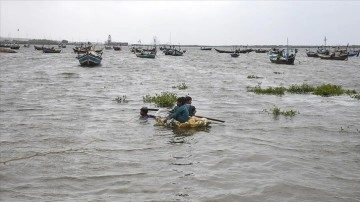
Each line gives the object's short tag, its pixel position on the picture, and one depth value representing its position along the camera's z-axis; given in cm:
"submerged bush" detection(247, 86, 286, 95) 2269
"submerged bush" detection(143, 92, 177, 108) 1769
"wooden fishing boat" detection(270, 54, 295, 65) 5531
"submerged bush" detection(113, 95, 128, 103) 1909
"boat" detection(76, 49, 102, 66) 4575
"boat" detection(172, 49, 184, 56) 8881
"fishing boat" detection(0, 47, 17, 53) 8834
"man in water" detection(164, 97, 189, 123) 1245
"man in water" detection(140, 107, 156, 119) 1432
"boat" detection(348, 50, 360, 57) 9545
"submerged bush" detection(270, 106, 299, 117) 1537
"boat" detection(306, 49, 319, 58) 8671
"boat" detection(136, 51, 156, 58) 7335
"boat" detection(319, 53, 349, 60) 6942
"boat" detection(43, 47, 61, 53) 9280
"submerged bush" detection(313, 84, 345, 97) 2225
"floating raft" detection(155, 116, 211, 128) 1250
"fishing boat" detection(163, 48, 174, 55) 9025
